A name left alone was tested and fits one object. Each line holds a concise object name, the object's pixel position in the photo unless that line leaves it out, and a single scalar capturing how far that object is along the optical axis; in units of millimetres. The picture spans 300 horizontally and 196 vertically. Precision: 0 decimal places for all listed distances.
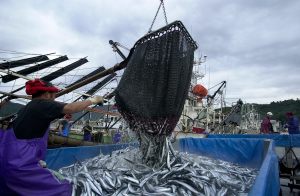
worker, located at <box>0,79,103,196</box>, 1871
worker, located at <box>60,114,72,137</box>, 9493
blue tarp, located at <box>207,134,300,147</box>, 4844
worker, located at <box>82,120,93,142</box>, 9405
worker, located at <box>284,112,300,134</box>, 7905
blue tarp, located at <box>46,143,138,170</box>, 3582
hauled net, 3112
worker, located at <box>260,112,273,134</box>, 10123
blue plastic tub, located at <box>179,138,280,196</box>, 4593
